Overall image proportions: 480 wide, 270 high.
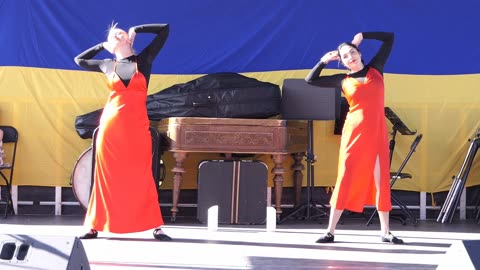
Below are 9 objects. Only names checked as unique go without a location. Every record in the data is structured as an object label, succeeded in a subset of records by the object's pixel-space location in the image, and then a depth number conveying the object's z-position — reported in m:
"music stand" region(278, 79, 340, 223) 11.36
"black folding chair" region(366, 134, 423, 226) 11.21
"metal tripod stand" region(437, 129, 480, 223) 11.89
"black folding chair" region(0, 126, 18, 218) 12.15
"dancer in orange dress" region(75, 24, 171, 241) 8.67
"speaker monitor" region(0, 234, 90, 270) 3.99
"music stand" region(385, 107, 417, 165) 11.66
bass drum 11.49
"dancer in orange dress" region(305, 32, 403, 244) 8.88
